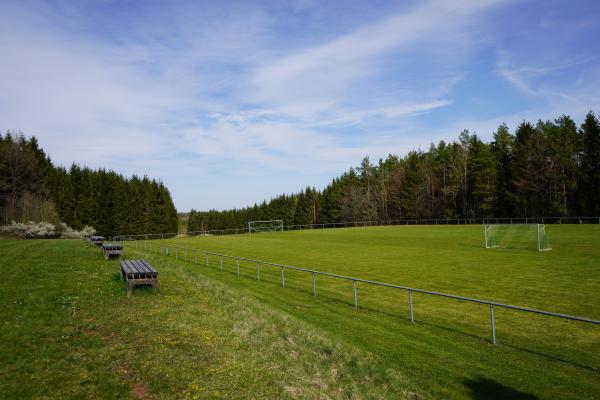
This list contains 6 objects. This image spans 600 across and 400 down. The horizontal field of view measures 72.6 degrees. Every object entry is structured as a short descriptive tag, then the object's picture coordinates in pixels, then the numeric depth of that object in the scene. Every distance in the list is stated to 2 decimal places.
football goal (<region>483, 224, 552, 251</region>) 34.18
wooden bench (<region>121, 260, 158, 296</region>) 11.58
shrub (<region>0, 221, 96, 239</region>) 48.47
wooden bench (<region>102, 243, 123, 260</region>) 20.50
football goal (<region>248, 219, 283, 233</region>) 109.38
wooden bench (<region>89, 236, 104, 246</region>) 30.57
